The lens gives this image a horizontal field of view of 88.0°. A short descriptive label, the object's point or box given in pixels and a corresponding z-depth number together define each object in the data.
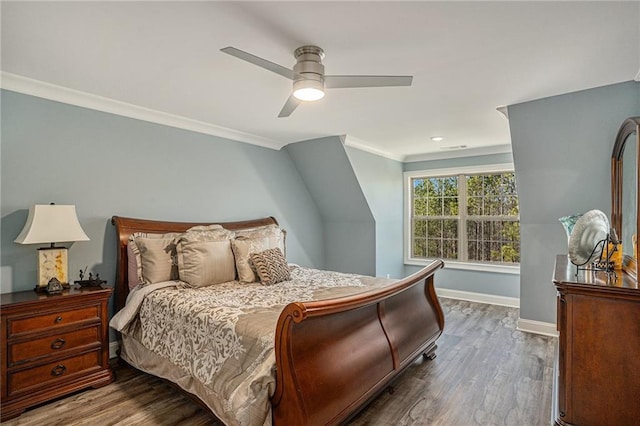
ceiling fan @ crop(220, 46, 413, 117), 1.98
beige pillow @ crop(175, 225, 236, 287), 2.90
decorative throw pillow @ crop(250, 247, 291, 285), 3.02
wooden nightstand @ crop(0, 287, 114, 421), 2.20
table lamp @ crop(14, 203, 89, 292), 2.44
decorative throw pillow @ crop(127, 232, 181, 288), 2.93
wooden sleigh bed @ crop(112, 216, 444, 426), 1.63
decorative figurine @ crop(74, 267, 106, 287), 2.73
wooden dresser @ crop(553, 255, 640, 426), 1.69
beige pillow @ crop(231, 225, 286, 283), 3.12
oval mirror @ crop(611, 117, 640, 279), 2.04
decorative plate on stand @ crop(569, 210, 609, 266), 2.14
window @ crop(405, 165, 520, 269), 5.10
